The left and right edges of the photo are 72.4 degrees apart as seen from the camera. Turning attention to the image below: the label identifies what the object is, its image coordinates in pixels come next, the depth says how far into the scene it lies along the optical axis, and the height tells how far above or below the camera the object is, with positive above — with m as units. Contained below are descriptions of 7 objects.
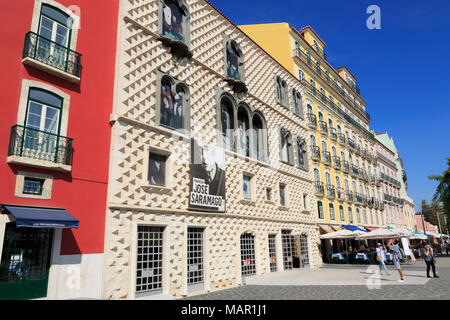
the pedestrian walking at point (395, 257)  14.07 -1.03
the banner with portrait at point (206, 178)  14.17 +2.93
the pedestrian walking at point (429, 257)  15.04 -1.09
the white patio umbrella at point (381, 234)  21.12 +0.08
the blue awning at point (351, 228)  26.46 +0.71
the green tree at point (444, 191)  35.31 +4.82
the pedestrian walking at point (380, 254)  16.59 -0.97
